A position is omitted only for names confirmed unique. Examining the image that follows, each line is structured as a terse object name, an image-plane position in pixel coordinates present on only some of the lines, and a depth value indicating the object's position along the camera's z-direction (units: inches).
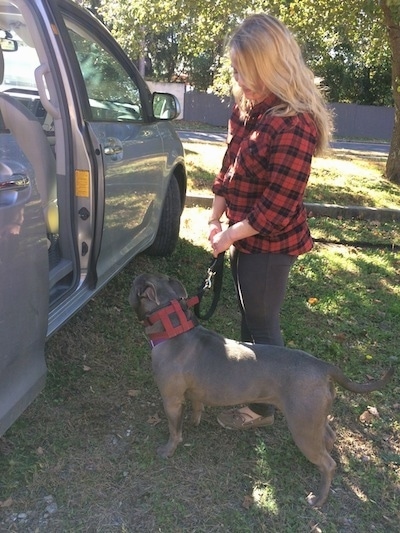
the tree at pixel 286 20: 333.1
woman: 89.1
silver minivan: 83.5
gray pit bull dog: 93.0
